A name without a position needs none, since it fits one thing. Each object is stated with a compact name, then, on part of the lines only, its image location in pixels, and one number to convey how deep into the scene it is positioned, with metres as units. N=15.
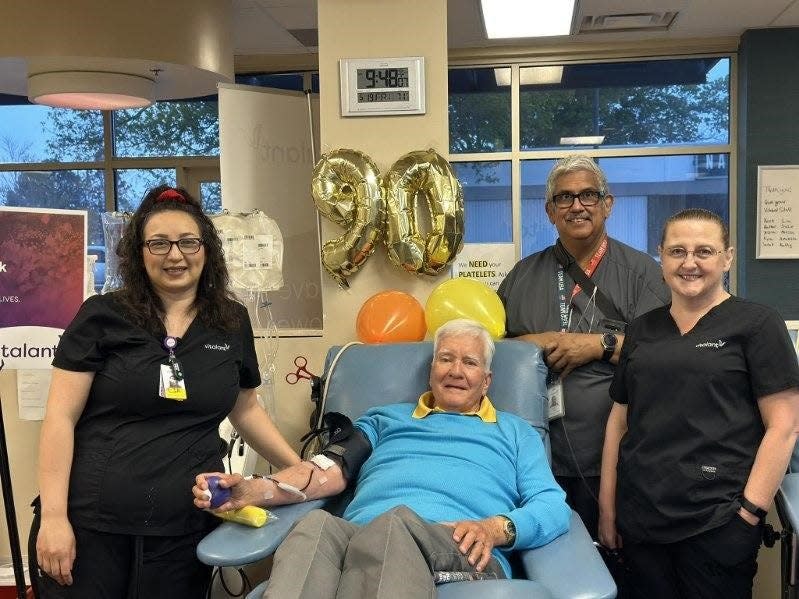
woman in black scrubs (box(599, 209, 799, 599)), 2.00
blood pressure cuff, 2.32
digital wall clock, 3.06
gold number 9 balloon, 2.98
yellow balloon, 2.64
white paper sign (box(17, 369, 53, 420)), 2.87
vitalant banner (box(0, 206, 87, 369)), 2.68
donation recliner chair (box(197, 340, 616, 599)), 1.90
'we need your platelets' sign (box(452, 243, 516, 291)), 3.44
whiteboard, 5.78
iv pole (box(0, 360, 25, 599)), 2.43
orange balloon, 2.84
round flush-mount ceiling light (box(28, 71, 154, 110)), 4.24
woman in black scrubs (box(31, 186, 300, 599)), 1.92
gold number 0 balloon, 2.97
